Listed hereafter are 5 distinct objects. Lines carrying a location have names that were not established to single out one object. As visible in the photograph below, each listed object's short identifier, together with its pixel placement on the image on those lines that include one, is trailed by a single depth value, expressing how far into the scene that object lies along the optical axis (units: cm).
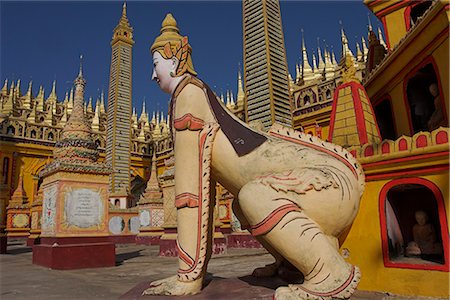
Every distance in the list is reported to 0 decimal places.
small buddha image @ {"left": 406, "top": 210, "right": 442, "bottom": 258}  423
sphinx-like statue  236
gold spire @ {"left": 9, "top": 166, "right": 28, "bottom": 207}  1806
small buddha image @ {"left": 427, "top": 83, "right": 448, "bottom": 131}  591
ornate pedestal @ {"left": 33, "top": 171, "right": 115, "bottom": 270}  805
